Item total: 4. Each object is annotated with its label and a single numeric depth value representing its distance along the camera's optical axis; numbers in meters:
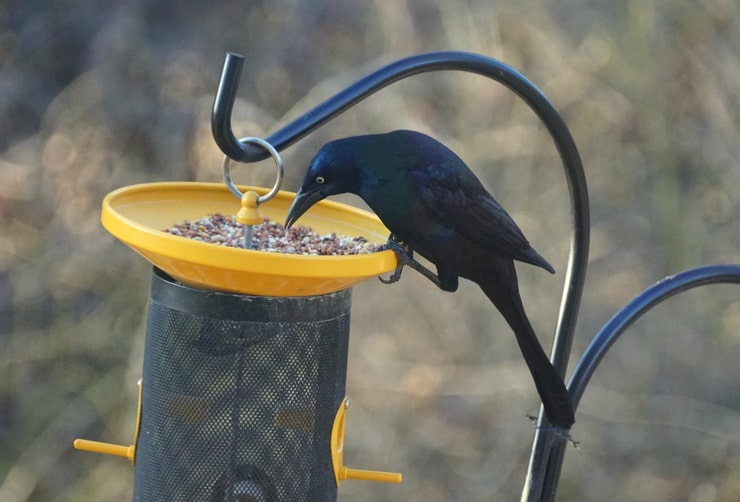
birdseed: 4.33
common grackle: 4.83
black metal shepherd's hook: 4.44
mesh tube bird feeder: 4.36
